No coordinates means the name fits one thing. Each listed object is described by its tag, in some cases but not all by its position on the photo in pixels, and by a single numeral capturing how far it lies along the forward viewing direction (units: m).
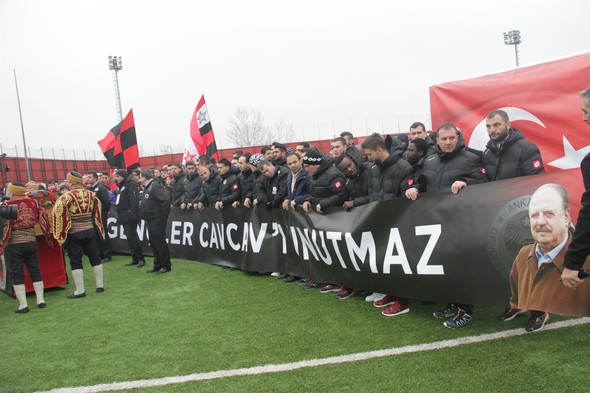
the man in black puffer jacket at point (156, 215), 8.56
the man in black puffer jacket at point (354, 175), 5.79
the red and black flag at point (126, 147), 11.80
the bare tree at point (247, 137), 51.16
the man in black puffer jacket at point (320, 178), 5.98
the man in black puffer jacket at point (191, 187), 9.50
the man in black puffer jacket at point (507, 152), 4.28
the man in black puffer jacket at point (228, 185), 8.22
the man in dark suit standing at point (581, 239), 2.36
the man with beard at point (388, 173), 5.03
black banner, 3.71
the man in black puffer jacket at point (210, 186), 8.91
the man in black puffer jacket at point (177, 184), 10.12
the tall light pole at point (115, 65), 38.94
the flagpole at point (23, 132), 31.87
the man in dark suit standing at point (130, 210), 9.88
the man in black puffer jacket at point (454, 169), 4.39
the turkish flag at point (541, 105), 5.02
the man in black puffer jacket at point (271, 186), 7.16
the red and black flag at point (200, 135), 12.63
